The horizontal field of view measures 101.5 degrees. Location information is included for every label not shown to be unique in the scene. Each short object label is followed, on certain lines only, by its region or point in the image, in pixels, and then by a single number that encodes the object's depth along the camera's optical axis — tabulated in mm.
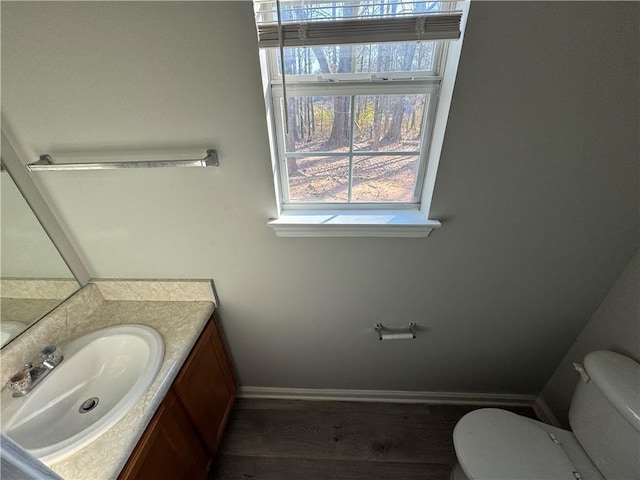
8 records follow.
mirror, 928
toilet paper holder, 1285
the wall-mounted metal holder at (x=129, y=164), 869
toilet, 913
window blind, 734
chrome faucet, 864
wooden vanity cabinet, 839
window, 771
